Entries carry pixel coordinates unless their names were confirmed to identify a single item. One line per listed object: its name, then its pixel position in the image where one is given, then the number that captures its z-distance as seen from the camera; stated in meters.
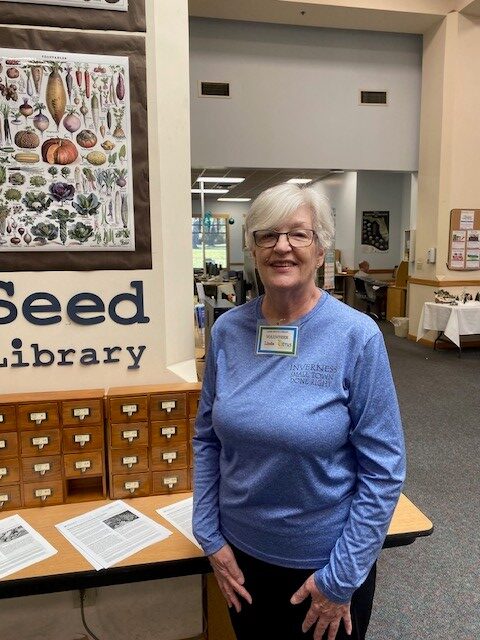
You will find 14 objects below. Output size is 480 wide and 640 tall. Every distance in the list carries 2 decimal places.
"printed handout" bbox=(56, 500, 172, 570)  1.38
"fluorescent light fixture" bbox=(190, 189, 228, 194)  12.98
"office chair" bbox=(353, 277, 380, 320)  9.39
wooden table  1.28
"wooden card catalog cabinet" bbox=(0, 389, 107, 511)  1.56
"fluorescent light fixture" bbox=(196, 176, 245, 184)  10.66
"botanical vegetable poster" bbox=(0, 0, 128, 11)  1.60
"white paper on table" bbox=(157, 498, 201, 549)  1.48
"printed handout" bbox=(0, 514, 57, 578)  1.32
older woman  1.01
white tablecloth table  6.01
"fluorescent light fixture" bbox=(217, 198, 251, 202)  15.27
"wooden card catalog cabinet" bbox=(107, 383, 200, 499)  1.63
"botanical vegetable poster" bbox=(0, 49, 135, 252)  1.63
